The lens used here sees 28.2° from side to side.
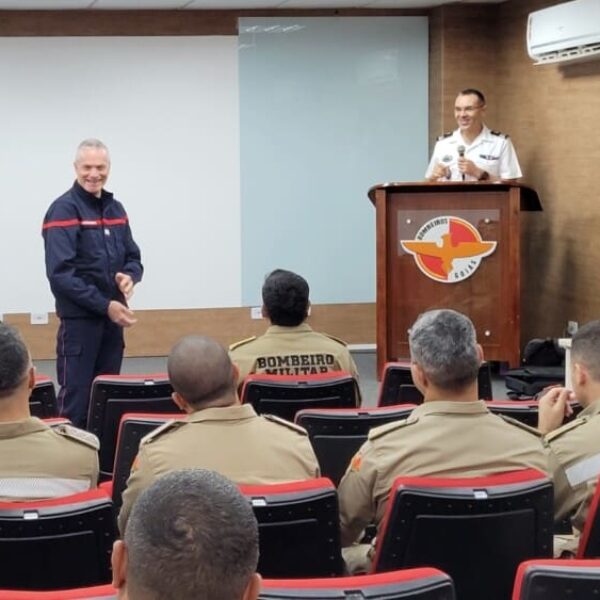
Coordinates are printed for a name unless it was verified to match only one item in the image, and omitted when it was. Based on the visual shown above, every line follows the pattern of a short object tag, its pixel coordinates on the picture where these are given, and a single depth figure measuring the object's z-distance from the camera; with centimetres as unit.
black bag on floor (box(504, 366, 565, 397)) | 736
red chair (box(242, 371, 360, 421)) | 425
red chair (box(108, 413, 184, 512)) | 358
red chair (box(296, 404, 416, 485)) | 371
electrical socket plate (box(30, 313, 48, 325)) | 932
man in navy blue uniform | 600
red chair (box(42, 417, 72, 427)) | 339
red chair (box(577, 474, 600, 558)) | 274
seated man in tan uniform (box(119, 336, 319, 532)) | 298
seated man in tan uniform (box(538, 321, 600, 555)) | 309
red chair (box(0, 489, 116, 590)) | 257
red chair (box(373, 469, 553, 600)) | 264
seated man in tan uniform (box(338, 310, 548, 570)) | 300
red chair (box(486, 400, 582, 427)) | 399
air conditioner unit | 777
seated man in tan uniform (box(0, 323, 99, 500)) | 301
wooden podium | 783
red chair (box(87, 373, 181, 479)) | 444
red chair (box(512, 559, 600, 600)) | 202
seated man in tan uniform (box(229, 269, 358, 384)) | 477
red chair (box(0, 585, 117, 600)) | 185
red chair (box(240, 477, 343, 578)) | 262
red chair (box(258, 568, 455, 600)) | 188
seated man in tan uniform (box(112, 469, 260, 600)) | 134
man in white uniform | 818
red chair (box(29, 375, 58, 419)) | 451
